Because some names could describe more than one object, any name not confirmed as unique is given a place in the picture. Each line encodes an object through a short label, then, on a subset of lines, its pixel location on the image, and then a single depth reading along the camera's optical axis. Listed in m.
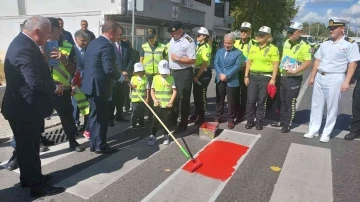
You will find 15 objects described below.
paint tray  5.31
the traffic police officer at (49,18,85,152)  4.34
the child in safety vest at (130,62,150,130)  5.42
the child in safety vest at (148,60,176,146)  4.91
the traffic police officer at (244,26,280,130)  5.47
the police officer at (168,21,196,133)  5.22
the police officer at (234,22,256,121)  6.30
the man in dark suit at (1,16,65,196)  2.88
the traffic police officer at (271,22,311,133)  5.29
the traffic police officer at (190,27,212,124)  6.03
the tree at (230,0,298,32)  27.31
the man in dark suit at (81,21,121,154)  4.02
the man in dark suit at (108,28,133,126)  6.01
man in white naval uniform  4.78
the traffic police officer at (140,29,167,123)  6.08
